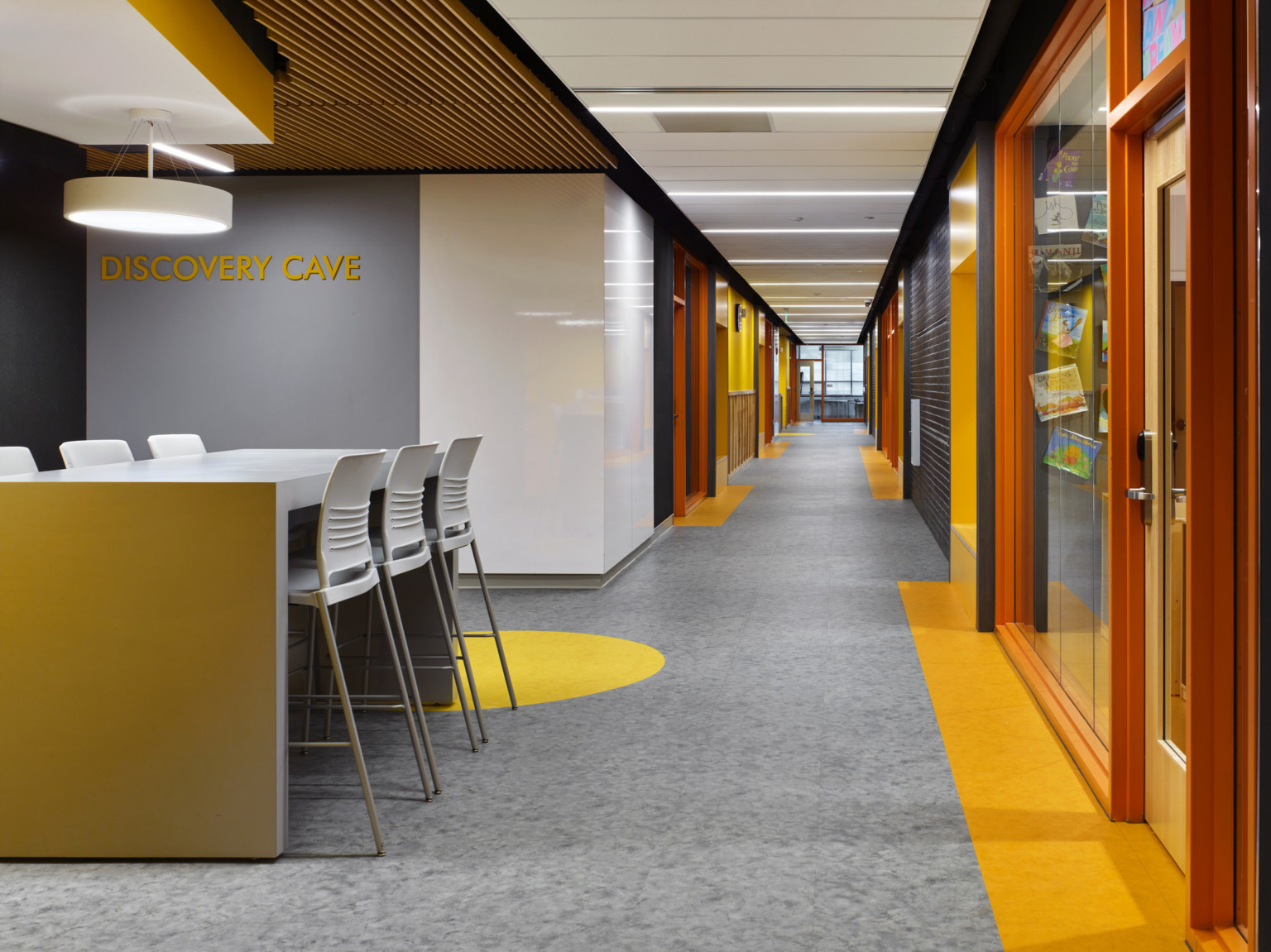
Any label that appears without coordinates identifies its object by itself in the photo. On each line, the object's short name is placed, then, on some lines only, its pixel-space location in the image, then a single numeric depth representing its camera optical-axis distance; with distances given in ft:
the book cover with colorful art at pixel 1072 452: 12.43
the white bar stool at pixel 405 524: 11.91
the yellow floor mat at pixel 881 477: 45.16
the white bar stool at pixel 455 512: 13.66
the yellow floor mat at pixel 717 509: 36.37
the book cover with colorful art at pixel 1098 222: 11.50
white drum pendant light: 15.49
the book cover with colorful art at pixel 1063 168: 13.11
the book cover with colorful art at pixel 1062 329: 12.92
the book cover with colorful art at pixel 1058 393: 13.09
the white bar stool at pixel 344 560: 10.11
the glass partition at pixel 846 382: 138.00
